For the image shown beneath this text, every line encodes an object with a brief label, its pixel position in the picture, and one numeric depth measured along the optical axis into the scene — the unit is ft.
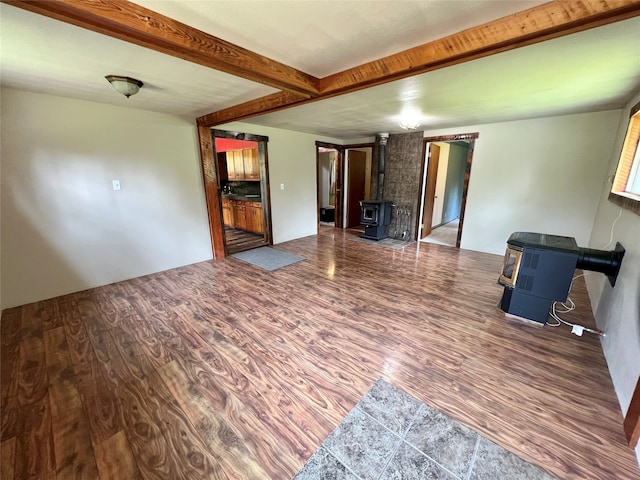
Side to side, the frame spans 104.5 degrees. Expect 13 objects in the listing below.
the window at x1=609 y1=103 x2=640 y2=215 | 8.25
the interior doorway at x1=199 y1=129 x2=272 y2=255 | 13.29
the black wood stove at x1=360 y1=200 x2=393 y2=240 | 17.56
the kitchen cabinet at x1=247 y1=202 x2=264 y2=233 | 17.67
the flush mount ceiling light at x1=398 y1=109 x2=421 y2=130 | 11.47
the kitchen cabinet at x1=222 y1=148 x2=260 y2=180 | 18.31
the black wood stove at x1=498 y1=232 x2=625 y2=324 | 7.07
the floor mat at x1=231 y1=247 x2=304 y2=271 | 13.21
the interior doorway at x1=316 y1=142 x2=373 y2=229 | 20.98
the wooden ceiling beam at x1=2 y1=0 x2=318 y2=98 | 3.67
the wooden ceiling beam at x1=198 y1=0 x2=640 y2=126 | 3.78
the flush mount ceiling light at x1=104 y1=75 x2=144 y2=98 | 6.91
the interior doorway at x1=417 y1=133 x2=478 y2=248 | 15.80
